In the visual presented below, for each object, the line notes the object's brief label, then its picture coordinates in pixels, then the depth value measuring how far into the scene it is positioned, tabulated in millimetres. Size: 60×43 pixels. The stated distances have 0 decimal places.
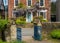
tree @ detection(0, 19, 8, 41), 14107
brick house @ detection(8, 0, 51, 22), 42844
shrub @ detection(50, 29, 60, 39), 17461
